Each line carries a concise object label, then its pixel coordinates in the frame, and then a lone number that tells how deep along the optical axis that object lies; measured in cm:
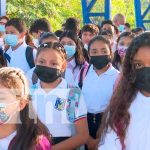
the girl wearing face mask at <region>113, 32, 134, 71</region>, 534
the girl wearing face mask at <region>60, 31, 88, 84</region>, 505
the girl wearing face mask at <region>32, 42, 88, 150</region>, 336
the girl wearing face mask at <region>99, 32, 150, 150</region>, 245
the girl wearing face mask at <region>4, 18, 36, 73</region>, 536
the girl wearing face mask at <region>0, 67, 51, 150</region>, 250
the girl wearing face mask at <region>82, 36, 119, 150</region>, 419
